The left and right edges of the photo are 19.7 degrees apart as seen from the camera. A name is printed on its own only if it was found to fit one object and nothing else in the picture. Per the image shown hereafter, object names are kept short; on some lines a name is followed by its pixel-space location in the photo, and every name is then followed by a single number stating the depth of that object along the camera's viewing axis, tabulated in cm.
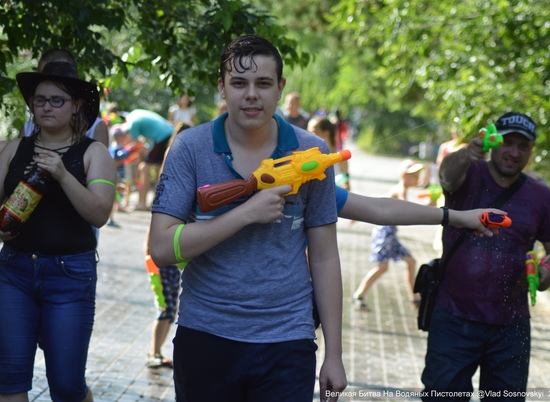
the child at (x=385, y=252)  1652
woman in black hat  704
